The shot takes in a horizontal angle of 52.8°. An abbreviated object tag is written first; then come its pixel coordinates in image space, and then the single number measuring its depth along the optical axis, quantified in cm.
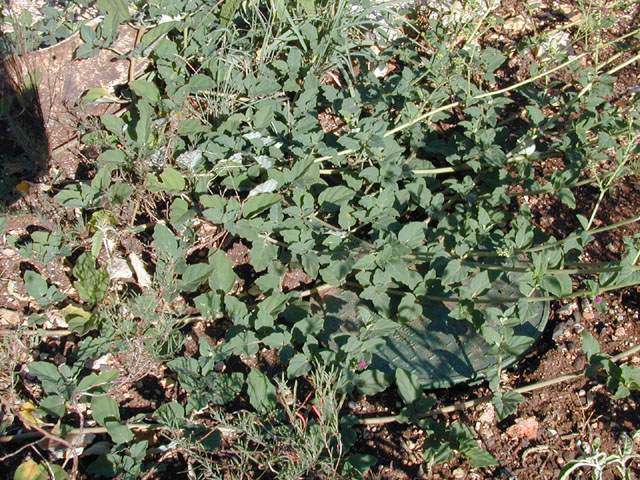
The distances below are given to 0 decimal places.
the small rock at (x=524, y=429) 248
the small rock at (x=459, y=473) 234
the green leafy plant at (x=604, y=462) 210
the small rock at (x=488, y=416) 251
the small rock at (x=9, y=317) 266
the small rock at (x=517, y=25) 410
